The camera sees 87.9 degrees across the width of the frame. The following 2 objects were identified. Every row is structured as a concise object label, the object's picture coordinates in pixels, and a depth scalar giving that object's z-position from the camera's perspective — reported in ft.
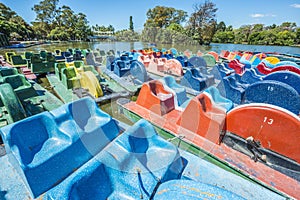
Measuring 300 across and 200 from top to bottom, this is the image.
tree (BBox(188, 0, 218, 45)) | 91.50
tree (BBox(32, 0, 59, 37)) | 121.60
